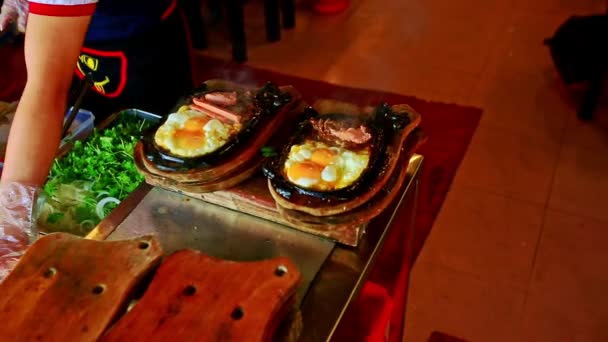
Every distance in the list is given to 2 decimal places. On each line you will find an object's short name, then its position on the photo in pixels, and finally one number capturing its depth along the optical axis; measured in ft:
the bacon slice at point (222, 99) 3.38
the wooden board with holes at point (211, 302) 2.29
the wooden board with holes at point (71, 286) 2.33
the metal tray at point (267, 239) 2.79
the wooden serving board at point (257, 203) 2.95
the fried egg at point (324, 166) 2.87
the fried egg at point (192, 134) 3.11
